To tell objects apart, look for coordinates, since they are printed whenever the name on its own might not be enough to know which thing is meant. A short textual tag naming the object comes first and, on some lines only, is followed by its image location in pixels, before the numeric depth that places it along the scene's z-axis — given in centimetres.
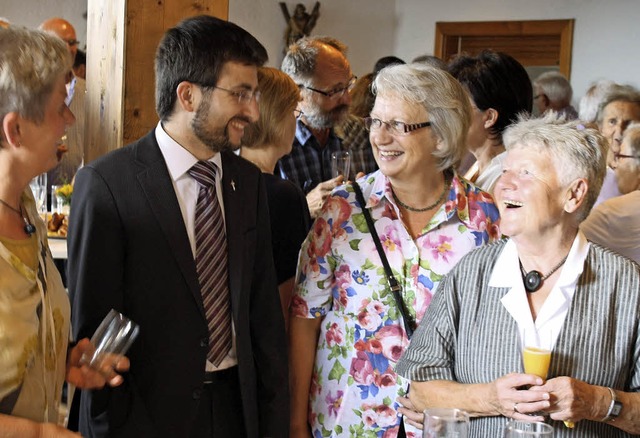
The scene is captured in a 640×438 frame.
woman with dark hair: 381
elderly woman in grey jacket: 234
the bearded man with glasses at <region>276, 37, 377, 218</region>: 448
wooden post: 318
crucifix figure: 877
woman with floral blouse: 272
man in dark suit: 234
